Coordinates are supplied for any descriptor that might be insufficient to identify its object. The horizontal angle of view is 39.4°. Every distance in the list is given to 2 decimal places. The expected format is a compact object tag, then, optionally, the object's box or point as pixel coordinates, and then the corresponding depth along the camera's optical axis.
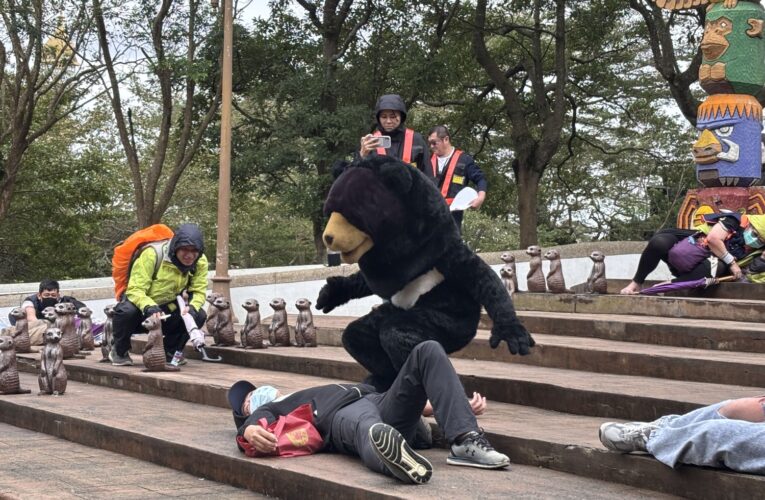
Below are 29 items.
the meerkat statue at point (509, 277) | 10.99
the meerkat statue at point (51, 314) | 9.55
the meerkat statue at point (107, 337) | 9.67
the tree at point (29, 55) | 18.02
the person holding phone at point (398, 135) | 7.37
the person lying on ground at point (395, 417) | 4.70
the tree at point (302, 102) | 18.48
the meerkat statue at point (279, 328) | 9.81
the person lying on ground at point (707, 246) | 9.91
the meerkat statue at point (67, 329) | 9.32
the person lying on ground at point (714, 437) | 4.25
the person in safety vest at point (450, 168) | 8.76
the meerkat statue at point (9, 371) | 8.11
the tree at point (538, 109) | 19.28
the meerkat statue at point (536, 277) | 11.07
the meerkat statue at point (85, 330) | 10.88
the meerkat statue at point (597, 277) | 10.55
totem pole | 11.87
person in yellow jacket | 8.73
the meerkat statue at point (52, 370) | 7.99
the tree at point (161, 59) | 18.08
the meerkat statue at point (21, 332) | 10.89
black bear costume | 5.68
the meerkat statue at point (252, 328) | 9.59
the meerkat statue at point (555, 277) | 10.81
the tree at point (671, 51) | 17.66
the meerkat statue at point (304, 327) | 9.64
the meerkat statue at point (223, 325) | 9.91
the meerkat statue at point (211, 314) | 10.00
